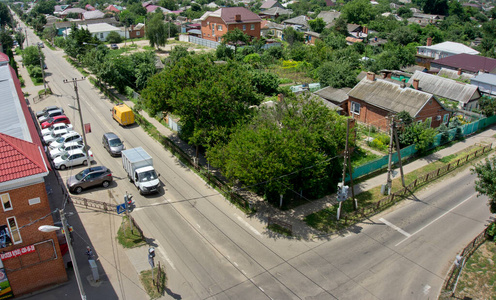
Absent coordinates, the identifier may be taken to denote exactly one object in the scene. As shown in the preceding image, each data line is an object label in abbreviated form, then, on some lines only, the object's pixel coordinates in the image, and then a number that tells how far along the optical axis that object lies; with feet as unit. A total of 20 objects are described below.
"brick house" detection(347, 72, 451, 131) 131.75
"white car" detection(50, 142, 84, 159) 111.75
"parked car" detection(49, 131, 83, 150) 117.19
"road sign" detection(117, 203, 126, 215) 78.66
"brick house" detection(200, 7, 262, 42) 272.92
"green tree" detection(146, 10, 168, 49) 260.21
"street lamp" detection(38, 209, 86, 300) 46.35
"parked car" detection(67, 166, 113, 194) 96.19
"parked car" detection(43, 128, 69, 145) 122.31
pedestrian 71.92
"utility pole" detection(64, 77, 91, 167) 100.63
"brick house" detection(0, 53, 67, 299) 60.18
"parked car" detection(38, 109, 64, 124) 138.72
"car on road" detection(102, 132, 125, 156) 116.26
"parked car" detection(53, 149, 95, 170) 108.06
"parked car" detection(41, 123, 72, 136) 126.72
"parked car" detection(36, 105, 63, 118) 143.23
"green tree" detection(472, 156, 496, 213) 79.26
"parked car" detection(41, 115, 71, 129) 132.21
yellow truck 136.67
